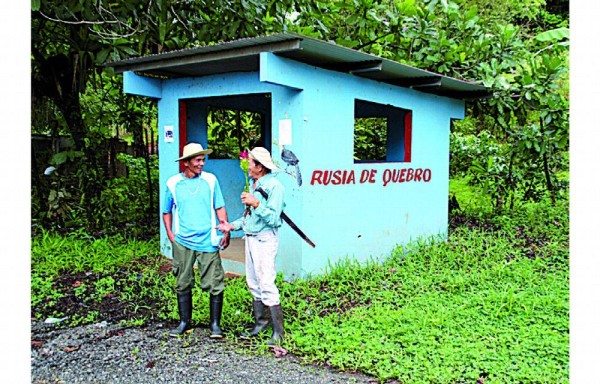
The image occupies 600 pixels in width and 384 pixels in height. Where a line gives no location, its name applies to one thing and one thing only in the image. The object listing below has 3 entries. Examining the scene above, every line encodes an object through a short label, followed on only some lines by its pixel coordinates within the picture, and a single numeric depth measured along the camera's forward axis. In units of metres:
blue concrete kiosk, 6.39
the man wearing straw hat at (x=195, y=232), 5.06
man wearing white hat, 4.90
